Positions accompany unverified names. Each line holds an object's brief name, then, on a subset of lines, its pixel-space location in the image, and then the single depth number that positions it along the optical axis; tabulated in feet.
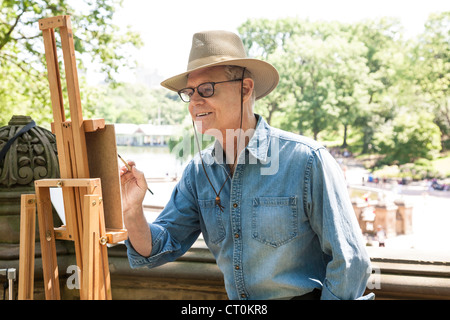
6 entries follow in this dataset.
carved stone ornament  8.71
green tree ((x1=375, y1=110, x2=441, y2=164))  108.47
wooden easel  5.49
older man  5.25
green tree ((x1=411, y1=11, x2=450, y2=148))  108.27
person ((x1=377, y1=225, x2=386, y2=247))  47.18
